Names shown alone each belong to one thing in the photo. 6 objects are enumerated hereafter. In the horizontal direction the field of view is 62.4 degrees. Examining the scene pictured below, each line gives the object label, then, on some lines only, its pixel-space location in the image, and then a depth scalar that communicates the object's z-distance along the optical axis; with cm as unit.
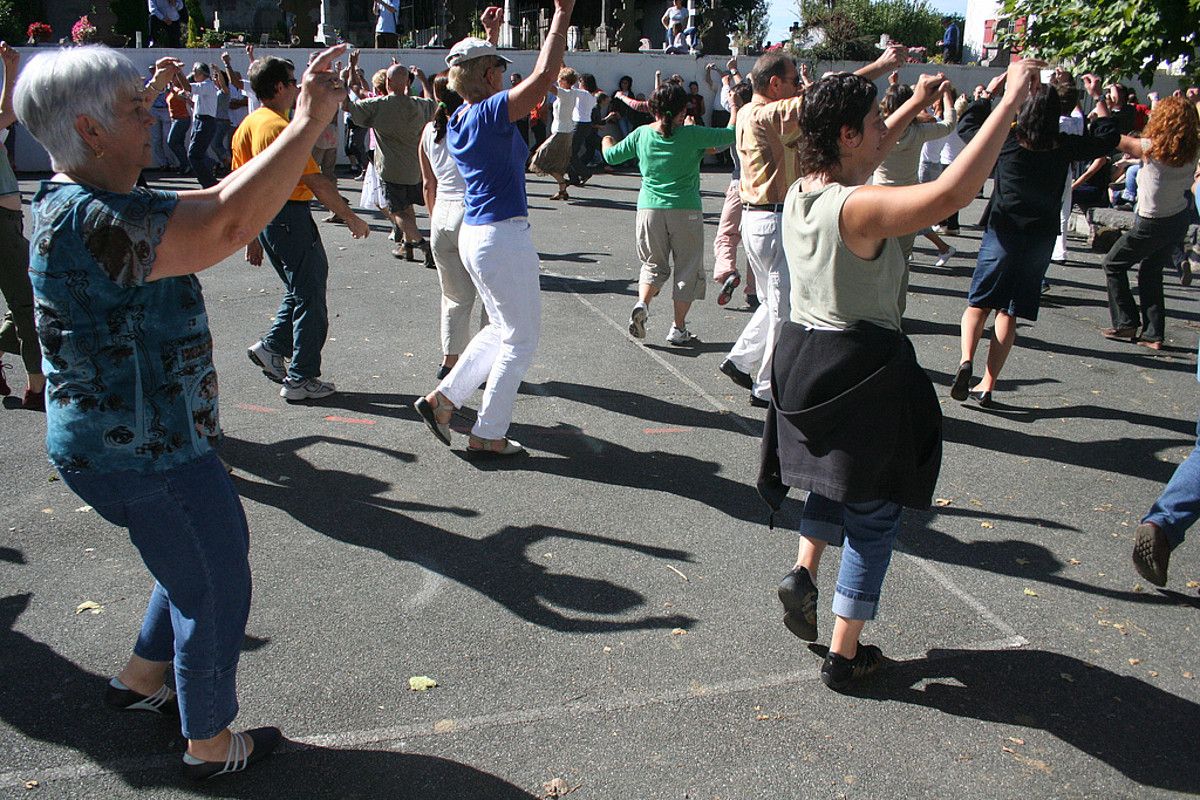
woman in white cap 486
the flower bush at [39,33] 1919
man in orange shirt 578
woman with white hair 227
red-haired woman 683
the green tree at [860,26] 2959
